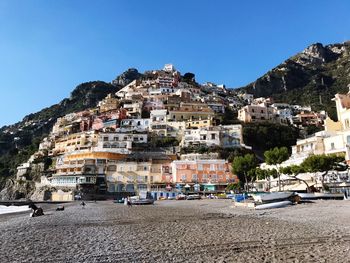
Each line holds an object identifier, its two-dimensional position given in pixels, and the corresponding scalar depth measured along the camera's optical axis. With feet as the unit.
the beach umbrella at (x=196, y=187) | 214.48
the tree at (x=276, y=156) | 156.25
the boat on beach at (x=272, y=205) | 88.48
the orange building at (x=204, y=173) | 218.59
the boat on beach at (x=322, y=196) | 111.14
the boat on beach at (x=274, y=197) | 94.22
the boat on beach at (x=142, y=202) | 148.58
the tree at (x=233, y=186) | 203.72
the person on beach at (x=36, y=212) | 95.39
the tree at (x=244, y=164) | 193.98
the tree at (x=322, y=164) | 128.83
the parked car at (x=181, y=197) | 186.41
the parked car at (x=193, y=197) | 181.80
